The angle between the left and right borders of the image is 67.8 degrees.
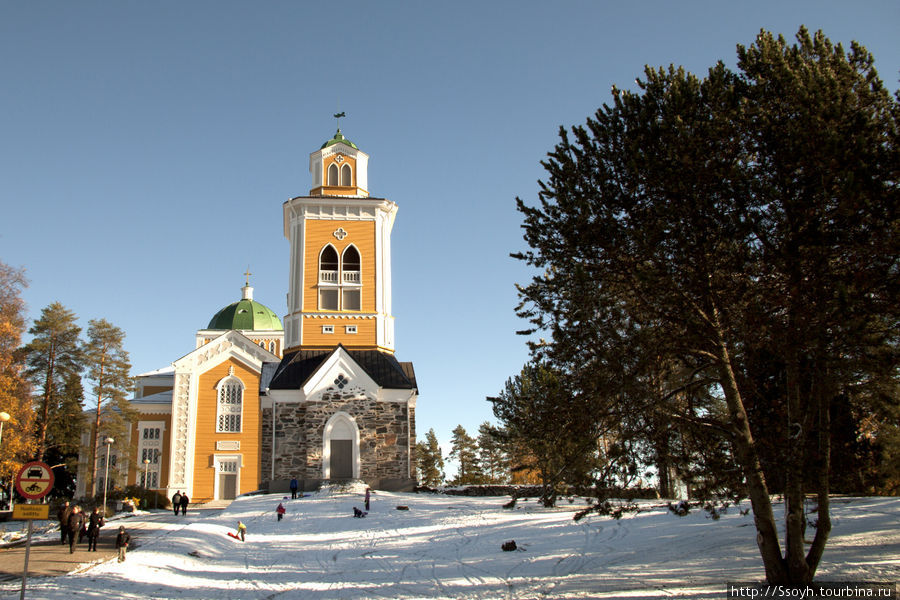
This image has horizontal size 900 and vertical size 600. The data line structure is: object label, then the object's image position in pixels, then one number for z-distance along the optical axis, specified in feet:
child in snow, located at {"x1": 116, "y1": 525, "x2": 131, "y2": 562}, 50.78
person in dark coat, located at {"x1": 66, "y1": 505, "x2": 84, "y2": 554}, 55.21
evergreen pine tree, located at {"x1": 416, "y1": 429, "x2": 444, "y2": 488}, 219.20
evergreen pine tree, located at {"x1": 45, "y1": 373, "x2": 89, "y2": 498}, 123.65
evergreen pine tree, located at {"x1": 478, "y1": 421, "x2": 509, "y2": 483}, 189.26
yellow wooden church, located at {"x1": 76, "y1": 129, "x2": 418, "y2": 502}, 102.78
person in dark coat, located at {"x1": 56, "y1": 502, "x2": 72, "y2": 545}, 57.75
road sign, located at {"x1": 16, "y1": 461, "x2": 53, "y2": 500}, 32.83
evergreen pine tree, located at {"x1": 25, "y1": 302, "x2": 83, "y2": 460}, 116.57
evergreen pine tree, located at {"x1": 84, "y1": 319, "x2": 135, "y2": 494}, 123.13
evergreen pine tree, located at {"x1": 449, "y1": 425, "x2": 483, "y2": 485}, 204.95
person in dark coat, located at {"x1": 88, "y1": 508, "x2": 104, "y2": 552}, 56.49
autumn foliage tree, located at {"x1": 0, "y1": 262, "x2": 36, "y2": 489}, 91.35
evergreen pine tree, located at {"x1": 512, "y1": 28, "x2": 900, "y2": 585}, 31.83
